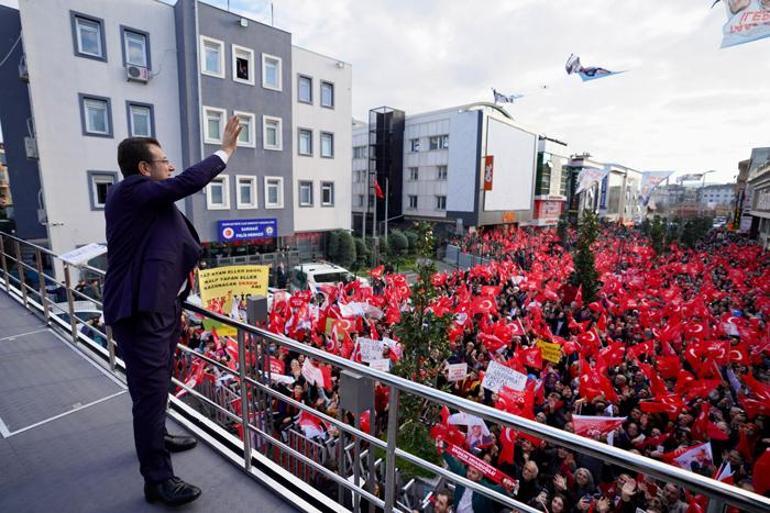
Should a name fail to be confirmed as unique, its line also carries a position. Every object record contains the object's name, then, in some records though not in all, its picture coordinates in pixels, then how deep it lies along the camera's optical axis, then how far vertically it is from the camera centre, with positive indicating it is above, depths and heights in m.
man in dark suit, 2.01 -0.40
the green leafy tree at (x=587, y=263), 12.25 -1.81
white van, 15.74 -2.98
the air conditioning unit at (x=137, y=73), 16.00 +4.58
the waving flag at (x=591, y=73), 14.35 +4.41
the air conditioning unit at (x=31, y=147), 14.71 +1.53
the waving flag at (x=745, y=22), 5.88 +2.60
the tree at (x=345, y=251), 23.58 -3.05
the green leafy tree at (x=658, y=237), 24.38 -2.02
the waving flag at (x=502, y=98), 33.22 +8.03
